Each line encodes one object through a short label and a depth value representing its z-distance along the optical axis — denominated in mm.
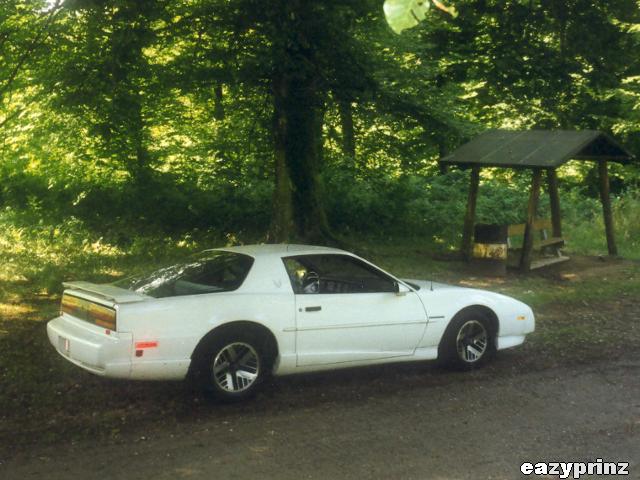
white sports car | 7039
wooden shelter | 14930
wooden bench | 15555
